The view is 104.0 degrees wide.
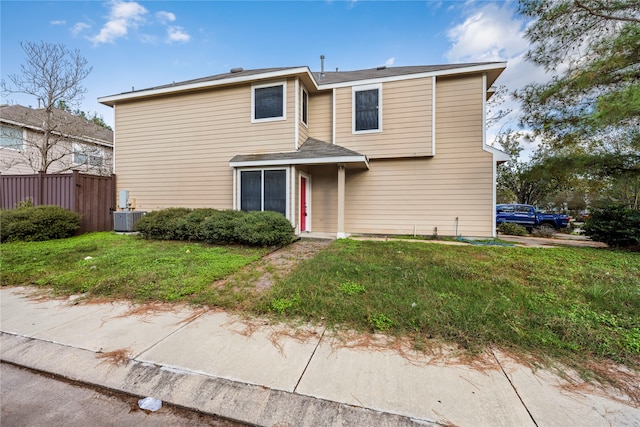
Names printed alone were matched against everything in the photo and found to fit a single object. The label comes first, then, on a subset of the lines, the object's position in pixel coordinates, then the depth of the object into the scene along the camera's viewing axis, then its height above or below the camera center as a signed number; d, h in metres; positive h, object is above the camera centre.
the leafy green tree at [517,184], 19.83 +2.57
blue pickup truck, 13.76 -0.19
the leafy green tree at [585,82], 5.95 +3.38
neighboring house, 11.63 +3.47
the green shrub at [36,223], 6.75 -0.42
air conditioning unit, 8.49 -0.39
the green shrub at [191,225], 7.05 -0.44
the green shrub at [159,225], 7.27 -0.45
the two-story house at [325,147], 8.06 +2.22
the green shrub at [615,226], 6.59 -0.32
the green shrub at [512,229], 11.83 -0.75
